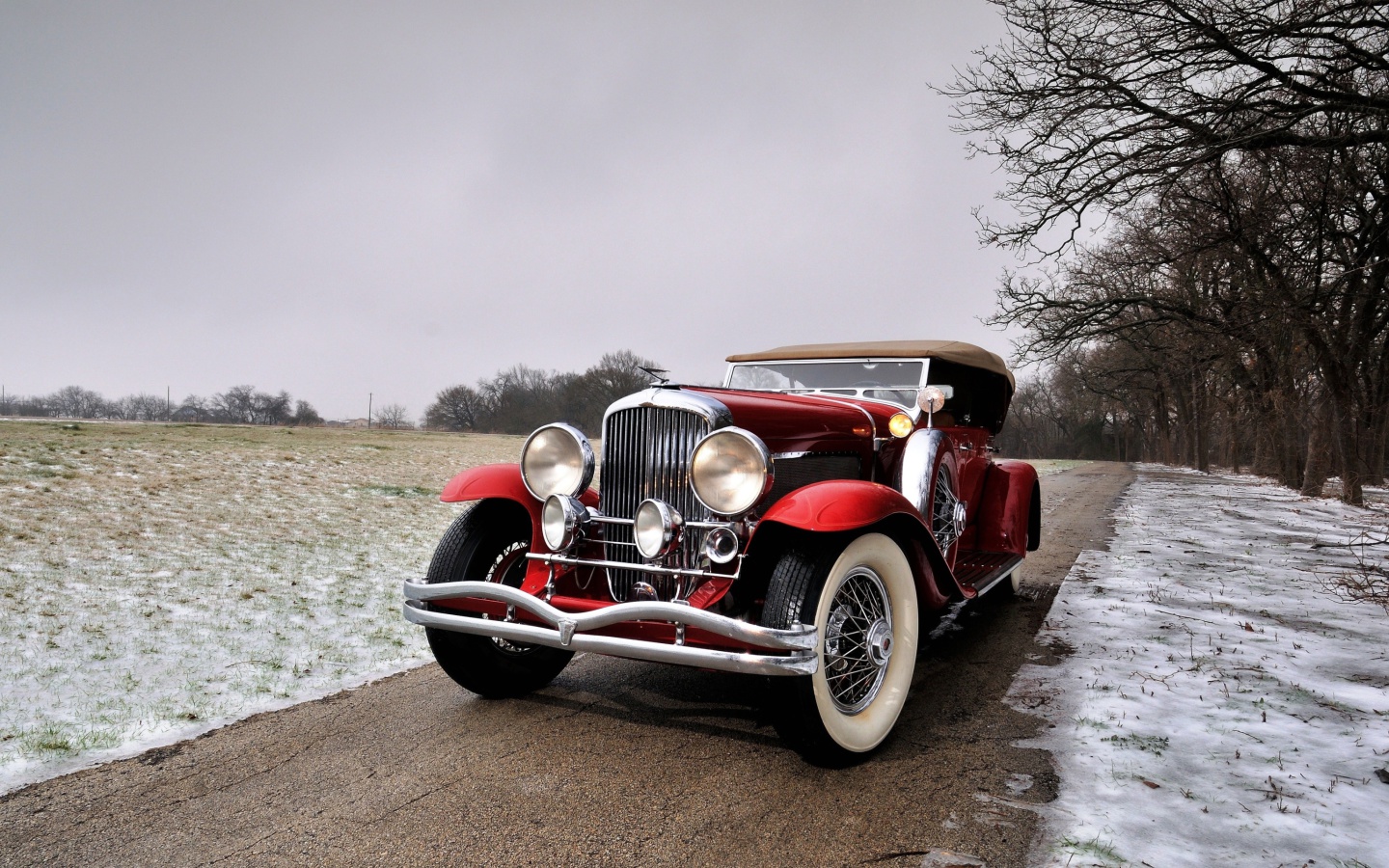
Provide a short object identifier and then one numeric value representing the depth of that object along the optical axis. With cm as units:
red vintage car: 281
